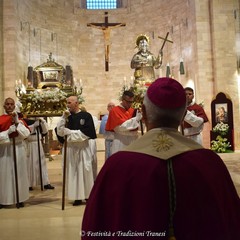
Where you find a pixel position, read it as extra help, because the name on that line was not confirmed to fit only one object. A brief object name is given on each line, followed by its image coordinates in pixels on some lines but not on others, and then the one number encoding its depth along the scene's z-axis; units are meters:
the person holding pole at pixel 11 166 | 6.52
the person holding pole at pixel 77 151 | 6.35
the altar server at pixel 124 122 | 6.49
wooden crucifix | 18.15
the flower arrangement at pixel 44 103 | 7.39
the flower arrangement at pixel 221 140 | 14.12
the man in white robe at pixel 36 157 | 7.99
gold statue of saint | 15.91
